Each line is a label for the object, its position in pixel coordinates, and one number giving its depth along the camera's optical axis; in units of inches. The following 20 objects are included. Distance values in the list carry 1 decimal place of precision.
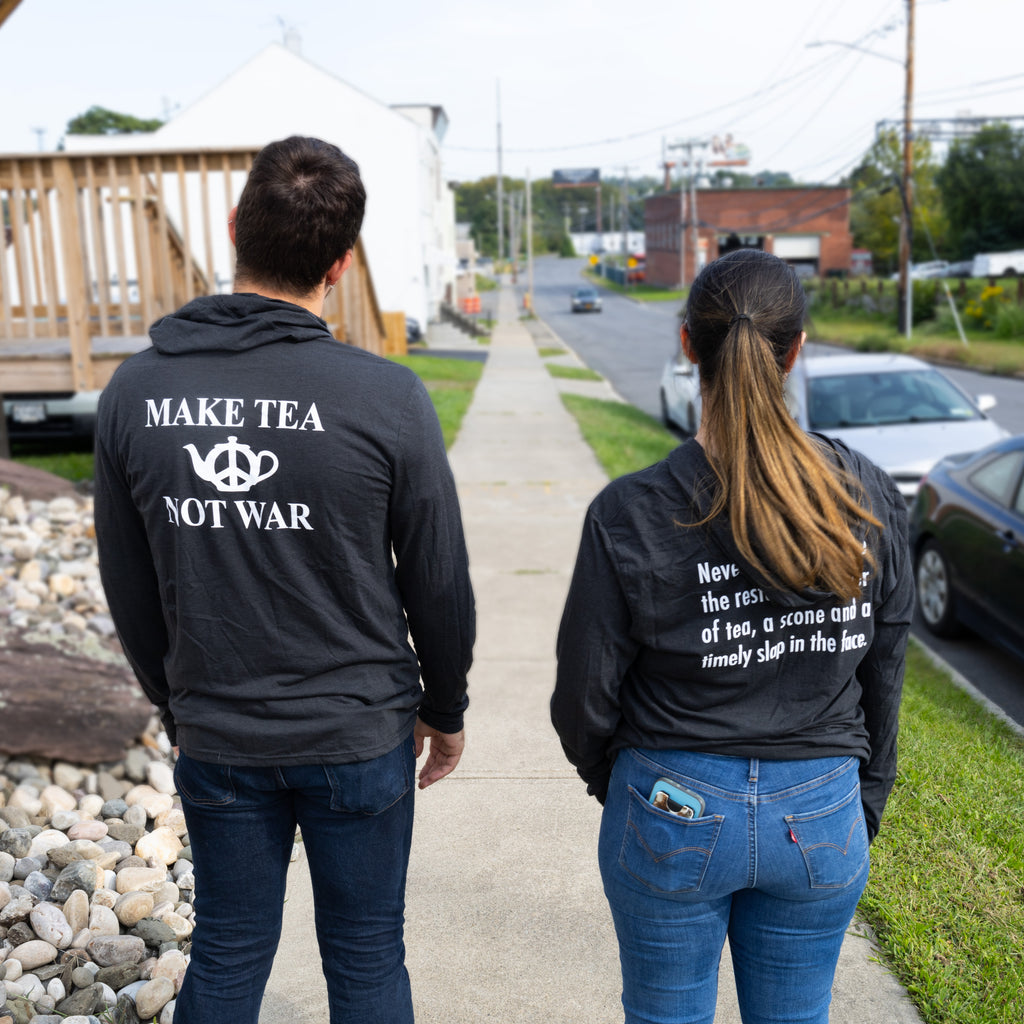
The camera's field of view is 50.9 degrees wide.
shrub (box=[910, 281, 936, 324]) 1368.1
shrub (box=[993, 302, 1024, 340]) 1130.7
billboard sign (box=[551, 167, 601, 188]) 5073.8
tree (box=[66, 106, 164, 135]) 2716.5
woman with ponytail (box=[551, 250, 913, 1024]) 68.1
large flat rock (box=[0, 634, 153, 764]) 154.9
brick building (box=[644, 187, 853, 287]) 2883.9
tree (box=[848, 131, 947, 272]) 2491.4
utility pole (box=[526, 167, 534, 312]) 2252.0
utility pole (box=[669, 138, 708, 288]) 2584.6
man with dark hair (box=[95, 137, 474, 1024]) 72.2
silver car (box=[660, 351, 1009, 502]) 327.3
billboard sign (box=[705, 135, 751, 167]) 4077.3
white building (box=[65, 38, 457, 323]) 1169.4
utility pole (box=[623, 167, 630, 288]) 3799.2
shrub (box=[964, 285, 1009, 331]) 1241.6
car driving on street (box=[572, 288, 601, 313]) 2288.4
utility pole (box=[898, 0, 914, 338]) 1104.8
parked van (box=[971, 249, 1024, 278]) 2059.5
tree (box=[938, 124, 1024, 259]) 2252.7
